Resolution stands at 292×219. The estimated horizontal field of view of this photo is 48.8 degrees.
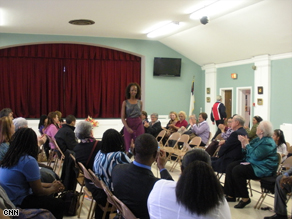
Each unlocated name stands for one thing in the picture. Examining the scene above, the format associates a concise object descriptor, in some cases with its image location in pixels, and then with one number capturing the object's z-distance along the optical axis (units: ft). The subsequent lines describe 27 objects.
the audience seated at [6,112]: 19.27
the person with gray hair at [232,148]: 14.82
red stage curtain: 35.27
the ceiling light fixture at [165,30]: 29.33
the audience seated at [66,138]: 16.81
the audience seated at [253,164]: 13.47
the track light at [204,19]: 24.49
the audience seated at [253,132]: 20.31
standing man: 31.45
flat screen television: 36.86
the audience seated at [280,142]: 16.44
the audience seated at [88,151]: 10.33
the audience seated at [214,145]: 18.94
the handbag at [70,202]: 11.41
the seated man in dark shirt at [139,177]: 7.29
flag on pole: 37.91
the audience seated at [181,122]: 26.37
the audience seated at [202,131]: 22.52
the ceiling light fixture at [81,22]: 27.87
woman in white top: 5.26
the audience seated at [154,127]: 26.00
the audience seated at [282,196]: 11.99
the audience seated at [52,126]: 20.11
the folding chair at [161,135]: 25.13
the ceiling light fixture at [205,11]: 22.98
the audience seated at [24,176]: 8.54
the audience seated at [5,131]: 10.80
